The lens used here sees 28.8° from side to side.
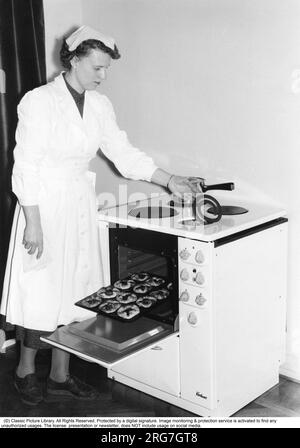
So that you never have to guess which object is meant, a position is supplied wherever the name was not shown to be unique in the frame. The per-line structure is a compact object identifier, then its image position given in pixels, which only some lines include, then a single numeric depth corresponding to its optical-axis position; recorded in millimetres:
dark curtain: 2451
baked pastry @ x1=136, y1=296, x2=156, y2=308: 1964
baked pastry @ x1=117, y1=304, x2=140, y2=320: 1909
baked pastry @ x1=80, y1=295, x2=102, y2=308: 1994
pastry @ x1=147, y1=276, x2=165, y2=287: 2090
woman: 1923
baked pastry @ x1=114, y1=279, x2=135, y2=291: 2100
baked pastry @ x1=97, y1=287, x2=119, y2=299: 2043
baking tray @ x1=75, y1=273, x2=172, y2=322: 1922
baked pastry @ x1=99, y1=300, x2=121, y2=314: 1947
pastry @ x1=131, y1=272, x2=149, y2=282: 2151
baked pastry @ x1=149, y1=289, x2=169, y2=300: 2020
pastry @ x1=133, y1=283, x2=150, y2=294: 2046
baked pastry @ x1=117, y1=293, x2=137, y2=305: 2002
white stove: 1916
